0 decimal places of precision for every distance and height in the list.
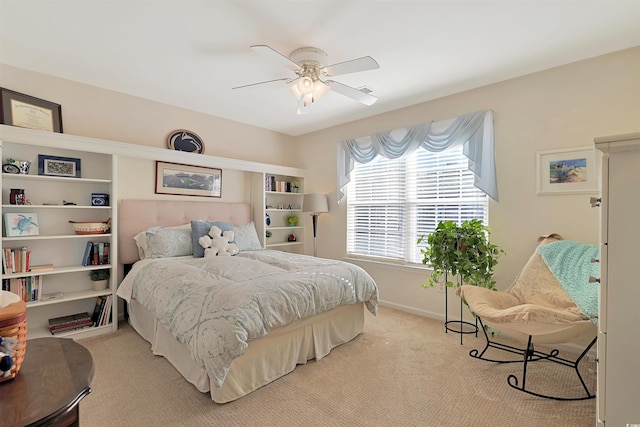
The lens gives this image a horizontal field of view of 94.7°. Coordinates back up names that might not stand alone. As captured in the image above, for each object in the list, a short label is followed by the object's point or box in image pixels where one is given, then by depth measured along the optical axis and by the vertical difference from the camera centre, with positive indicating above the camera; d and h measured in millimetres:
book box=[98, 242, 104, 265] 3062 -445
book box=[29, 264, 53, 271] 2732 -535
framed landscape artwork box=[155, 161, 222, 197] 3670 +424
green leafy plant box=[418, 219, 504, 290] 2711 -357
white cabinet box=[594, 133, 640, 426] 1214 -290
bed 1885 -724
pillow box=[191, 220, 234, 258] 3346 -222
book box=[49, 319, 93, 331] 2781 -1103
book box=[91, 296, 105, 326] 3011 -1021
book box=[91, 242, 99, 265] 3041 -444
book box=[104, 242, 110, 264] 3096 -450
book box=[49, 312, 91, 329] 2803 -1071
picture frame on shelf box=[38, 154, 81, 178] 2855 +449
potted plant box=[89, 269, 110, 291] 3094 -704
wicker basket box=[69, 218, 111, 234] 2951 -163
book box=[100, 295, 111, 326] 3014 -1053
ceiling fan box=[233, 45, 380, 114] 2295 +1106
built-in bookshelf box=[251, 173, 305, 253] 4414 +41
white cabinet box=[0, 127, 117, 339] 2682 -61
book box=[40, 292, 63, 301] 2776 -820
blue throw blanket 1918 -402
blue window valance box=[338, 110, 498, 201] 3031 +851
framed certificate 2631 +928
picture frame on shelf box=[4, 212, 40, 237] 2592 -122
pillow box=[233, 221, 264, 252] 3762 -340
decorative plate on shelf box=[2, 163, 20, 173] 2600 +378
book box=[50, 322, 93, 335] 2777 -1139
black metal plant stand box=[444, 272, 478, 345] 3052 -1210
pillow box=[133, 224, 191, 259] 3193 -361
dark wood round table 722 -491
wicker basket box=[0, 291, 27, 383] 833 -341
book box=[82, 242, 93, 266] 3006 -435
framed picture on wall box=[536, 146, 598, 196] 2527 +389
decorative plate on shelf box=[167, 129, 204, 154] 3730 +918
